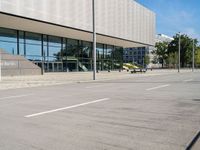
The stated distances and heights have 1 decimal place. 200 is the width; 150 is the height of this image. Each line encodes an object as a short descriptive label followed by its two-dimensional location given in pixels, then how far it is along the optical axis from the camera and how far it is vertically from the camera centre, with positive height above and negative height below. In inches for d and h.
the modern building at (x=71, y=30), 1012.5 +241.9
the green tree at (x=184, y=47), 3030.5 +338.0
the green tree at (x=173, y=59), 2975.7 +157.6
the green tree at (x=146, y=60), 3561.2 +171.7
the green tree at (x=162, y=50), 3198.1 +311.7
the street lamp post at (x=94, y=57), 779.2 +50.2
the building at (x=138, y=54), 4060.4 +332.2
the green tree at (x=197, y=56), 3077.6 +204.4
